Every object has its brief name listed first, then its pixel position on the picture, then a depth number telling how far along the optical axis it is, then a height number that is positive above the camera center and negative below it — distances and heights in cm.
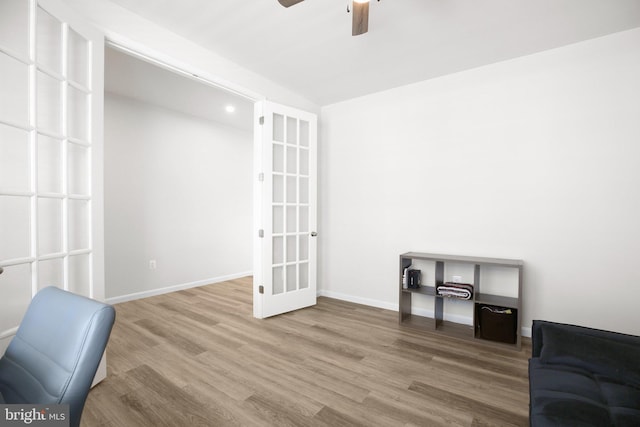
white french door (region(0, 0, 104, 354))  154 +31
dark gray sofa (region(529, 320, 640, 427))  119 -82
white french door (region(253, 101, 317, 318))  332 -1
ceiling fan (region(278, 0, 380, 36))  164 +113
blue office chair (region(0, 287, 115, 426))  89 -48
